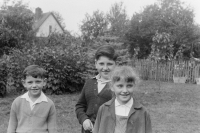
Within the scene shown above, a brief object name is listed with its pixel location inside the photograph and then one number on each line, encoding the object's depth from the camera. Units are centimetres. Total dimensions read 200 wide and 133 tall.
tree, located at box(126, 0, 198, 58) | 2276
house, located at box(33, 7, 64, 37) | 3597
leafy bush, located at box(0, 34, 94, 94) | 926
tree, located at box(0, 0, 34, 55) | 1673
